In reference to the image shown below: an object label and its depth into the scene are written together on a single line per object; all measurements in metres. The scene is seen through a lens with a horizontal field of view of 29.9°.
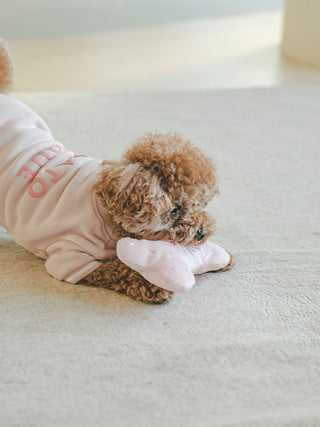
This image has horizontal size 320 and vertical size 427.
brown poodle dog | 1.05
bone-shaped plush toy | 1.08
